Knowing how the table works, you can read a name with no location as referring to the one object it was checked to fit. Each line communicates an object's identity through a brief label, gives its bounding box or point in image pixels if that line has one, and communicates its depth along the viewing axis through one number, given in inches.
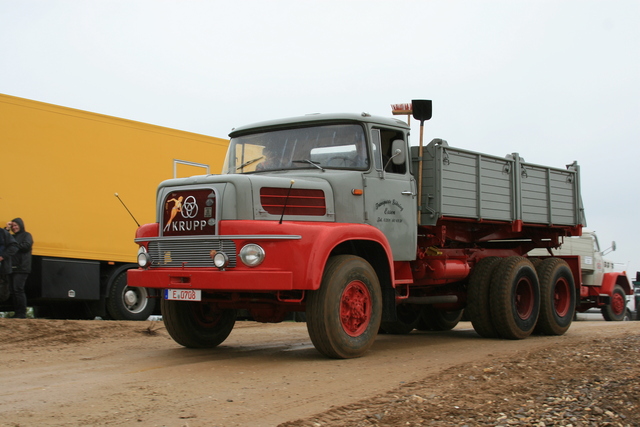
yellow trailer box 477.7
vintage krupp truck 298.4
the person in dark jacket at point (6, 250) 454.9
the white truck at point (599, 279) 732.7
